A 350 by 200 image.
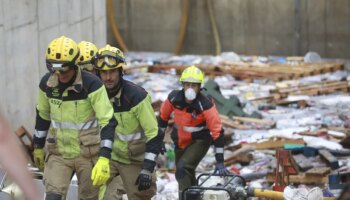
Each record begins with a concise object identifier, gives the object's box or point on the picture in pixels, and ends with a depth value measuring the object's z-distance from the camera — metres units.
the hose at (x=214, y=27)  25.36
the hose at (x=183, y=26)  25.69
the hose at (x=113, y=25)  25.89
